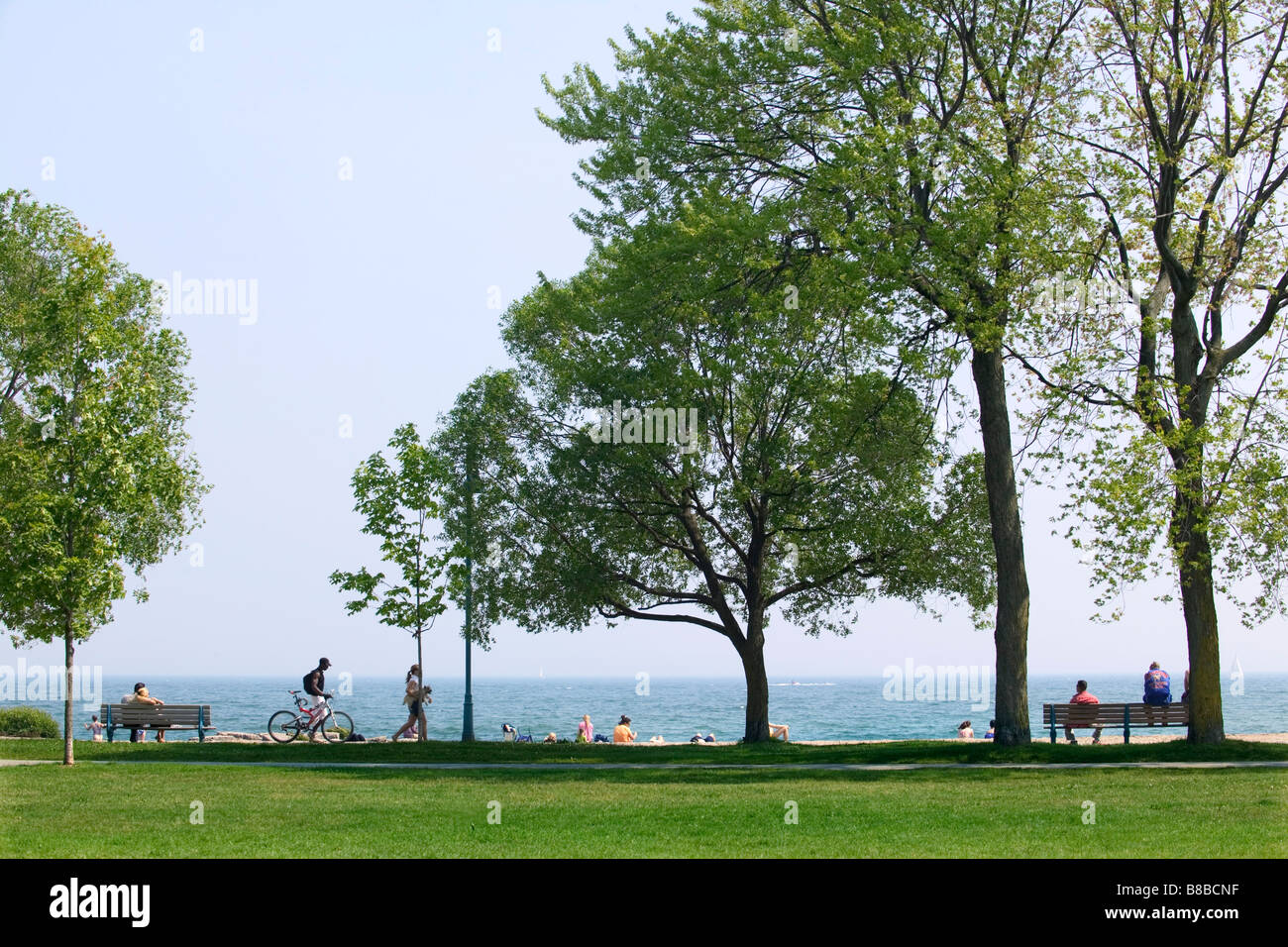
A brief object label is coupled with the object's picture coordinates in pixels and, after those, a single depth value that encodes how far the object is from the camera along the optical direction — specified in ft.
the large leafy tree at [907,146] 66.85
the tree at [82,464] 67.92
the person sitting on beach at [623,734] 117.80
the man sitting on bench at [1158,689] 88.57
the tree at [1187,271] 66.49
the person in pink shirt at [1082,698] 88.33
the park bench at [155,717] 90.17
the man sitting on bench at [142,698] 92.10
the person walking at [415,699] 96.28
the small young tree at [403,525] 94.48
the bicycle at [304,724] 90.07
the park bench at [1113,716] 85.15
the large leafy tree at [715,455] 78.79
